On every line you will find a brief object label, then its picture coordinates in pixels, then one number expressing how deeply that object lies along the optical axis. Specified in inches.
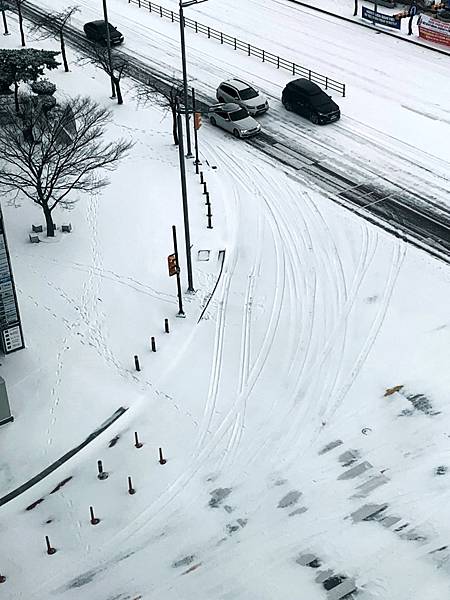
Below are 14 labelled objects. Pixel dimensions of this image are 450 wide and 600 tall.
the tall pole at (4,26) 2129.8
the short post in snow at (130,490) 882.1
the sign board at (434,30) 2020.2
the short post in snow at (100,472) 905.5
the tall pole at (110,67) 1667.0
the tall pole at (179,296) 1090.4
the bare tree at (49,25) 2035.7
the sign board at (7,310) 1016.9
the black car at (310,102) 1648.6
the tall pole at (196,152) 1492.4
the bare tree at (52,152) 1246.9
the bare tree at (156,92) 1732.3
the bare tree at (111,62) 1712.0
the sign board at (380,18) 2119.8
